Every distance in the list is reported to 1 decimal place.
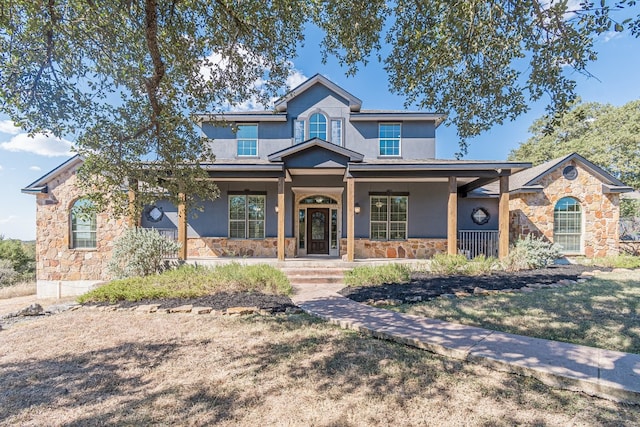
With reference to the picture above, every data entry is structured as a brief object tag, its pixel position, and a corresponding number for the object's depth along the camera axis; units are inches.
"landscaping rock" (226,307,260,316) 217.3
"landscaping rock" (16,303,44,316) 239.0
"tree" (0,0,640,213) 169.9
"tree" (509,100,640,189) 704.4
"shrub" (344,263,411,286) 307.6
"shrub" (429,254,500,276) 347.6
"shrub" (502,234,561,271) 374.9
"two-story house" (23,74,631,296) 434.6
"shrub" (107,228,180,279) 330.0
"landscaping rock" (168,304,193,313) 224.2
